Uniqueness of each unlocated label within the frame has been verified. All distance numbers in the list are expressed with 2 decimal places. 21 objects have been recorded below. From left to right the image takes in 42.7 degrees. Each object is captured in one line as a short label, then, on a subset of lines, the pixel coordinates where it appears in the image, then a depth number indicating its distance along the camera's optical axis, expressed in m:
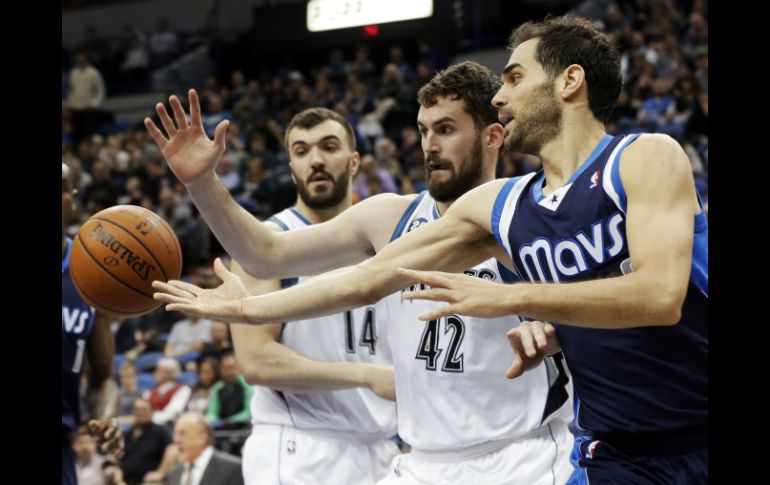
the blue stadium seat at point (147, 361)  11.95
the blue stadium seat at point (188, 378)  10.84
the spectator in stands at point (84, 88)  20.47
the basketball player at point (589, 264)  2.85
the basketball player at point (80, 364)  5.18
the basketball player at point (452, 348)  4.05
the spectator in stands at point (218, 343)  10.26
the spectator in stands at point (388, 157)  13.80
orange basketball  4.35
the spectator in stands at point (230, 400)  9.50
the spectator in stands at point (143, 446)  8.99
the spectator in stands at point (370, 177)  12.74
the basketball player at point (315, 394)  5.04
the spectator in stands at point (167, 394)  10.05
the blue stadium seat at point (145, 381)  11.32
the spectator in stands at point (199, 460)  7.83
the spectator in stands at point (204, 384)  9.98
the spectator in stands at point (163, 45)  21.89
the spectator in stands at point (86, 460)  8.59
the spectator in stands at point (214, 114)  18.25
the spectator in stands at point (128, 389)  10.86
